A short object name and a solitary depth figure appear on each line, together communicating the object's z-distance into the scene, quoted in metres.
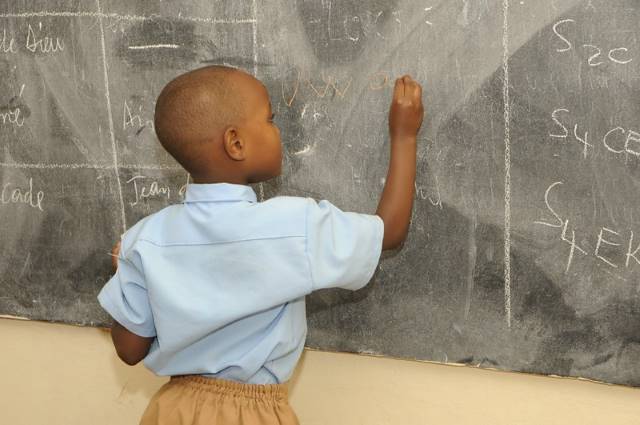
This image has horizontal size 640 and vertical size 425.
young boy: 1.33
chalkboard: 1.53
